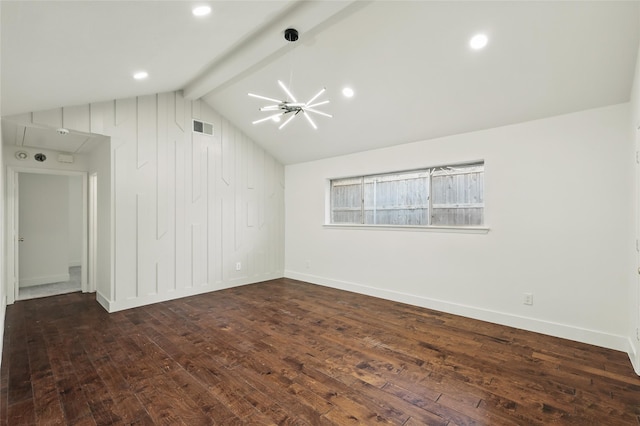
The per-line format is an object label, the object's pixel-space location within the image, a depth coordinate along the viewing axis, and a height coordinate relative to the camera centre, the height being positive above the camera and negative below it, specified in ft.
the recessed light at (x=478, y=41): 8.80 +5.09
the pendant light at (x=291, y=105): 9.13 +3.31
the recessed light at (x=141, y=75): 10.66 +5.05
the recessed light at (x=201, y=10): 7.47 +5.16
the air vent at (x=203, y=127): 16.37 +4.77
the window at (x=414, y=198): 13.14 +0.73
